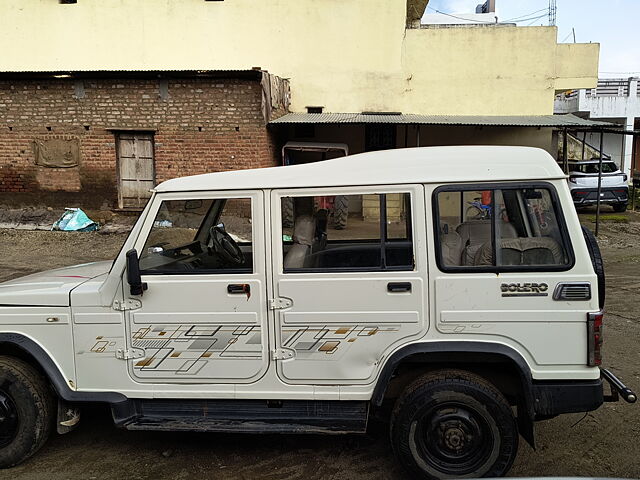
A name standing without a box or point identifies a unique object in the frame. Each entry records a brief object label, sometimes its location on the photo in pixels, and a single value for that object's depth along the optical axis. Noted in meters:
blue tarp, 12.93
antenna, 25.34
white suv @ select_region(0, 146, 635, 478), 3.18
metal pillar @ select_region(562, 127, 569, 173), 13.75
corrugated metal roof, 13.70
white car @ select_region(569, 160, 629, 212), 18.02
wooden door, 13.45
